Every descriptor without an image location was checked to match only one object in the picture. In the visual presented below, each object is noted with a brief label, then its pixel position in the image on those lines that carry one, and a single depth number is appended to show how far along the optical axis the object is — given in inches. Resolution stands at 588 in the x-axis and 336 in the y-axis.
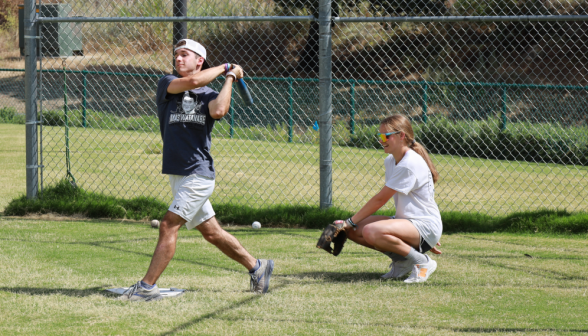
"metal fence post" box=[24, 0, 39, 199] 564.1
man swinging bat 321.1
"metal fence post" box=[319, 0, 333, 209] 507.2
